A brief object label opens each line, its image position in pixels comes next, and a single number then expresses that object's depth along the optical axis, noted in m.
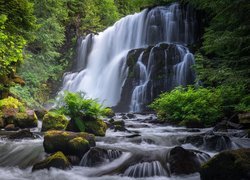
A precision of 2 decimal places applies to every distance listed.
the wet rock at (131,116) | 16.45
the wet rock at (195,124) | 12.71
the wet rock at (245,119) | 10.67
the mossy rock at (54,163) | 6.74
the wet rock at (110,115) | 16.88
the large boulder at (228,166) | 5.42
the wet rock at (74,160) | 7.18
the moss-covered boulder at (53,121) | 11.30
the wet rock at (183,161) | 6.48
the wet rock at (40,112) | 15.75
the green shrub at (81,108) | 10.62
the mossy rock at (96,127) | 10.46
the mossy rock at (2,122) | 12.52
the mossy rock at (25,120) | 12.91
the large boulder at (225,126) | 11.27
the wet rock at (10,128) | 12.11
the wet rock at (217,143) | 8.38
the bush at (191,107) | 12.97
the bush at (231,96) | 12.64
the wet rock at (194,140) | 8.78
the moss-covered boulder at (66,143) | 7.45
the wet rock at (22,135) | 9.95
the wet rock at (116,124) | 11.59
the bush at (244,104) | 10.69
